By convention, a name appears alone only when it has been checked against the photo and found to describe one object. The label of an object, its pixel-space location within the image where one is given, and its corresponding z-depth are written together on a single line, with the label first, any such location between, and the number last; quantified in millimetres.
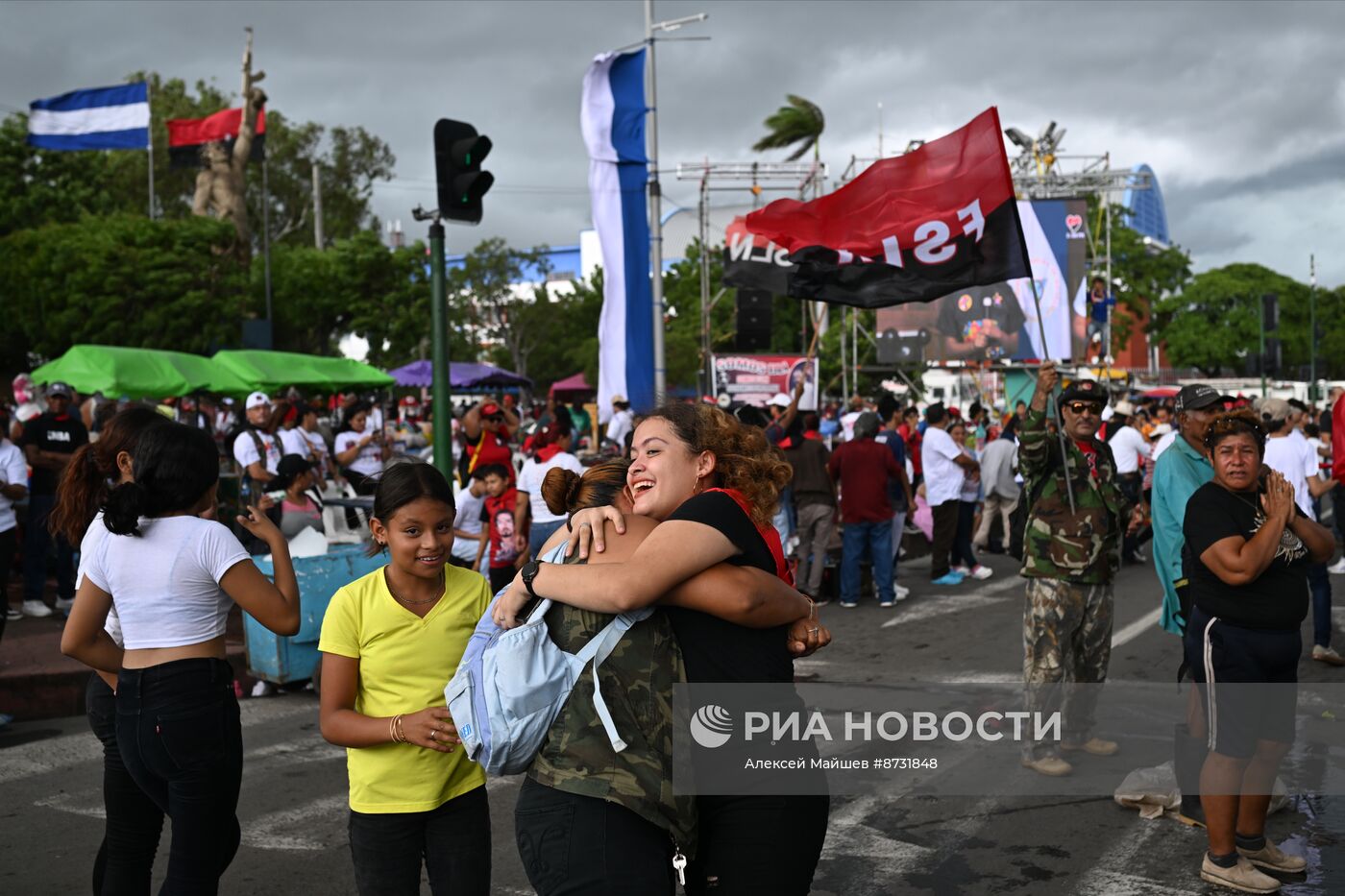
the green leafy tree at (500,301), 54250
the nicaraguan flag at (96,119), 30391
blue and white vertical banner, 16078
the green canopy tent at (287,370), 21453
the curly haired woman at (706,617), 2426
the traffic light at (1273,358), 32219
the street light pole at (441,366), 8453
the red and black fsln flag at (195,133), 39188
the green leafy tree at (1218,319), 67062
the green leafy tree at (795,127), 34656
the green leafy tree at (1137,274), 47531
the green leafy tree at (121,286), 36938
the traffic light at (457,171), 8562
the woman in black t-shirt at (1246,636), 4406
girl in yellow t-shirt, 3160
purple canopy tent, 32125
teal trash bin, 7895
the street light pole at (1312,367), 33184
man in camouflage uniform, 5938
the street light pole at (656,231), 17656
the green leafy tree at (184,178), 41500
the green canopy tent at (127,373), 17344
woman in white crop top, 3346
